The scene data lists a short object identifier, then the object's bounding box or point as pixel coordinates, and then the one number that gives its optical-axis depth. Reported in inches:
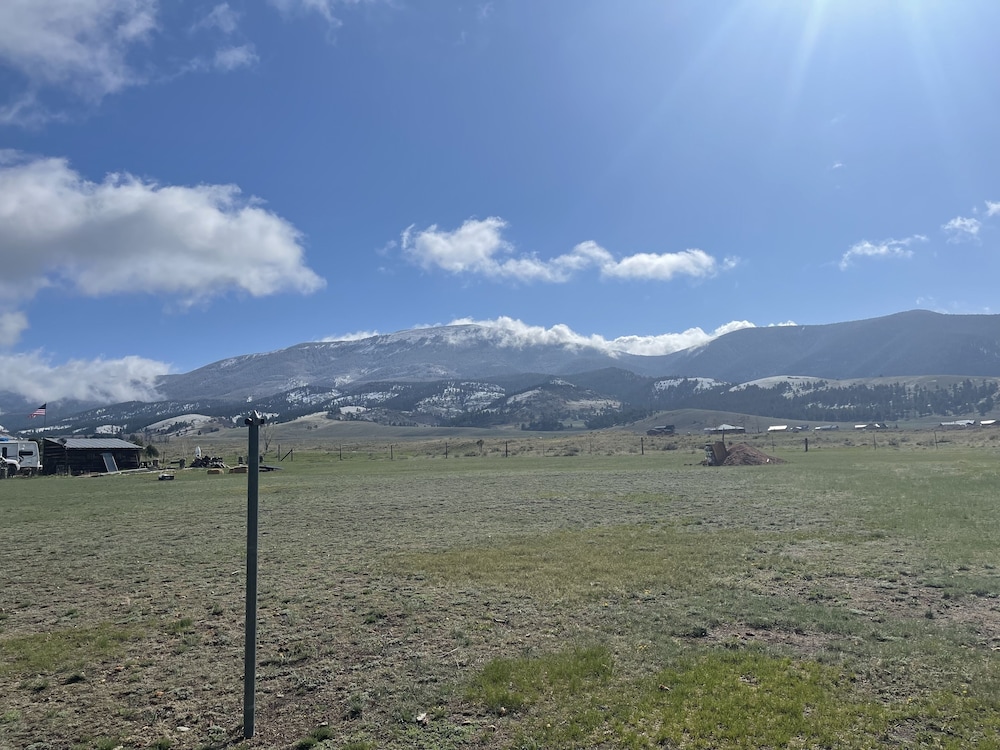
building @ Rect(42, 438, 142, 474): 2325.3
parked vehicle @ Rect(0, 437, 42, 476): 2268.7
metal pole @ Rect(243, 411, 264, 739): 238.1
